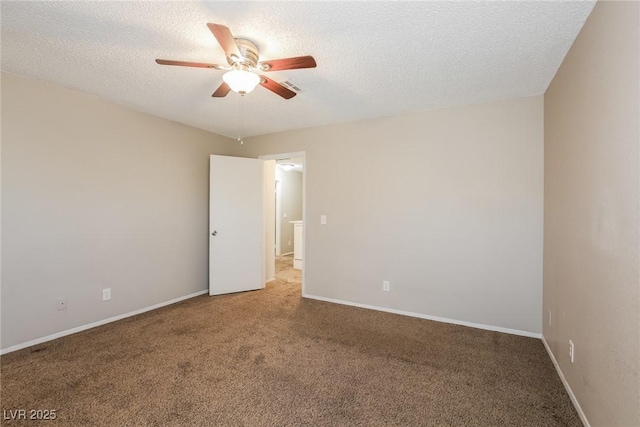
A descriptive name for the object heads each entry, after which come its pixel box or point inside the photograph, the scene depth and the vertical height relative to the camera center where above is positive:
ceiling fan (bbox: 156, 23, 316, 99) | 1.71 +0.96
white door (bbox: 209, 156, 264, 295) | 4.10 -0.18
